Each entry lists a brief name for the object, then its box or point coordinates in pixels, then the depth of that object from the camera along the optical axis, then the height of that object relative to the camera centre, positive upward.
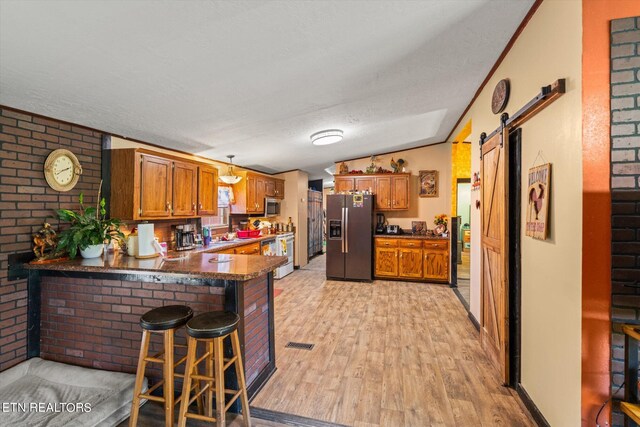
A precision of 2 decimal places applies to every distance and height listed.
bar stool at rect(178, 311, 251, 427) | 1.74 -0.96
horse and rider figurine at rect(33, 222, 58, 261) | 2.49 -0.26
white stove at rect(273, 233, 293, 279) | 5.93 -0.72
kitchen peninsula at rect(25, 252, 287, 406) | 2.14 -0.72
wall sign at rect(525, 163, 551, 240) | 1.76 +0.10
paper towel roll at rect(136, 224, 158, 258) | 2.67 -0.27
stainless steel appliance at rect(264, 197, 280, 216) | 6.13 +0.18
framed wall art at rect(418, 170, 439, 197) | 5.98 +0.68
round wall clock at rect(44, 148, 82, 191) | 2.63 +0.41
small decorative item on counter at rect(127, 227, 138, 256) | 2.74 -0.29
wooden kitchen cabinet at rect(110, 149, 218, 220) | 3.19 +0.34
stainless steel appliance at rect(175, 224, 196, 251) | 3.93 -0.32
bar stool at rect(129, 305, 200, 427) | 1.82 -0.94
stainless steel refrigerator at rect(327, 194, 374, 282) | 5.69 -0.43
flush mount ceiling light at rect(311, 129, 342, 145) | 4.03 +1.12
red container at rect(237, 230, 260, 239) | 5.21 -0.36
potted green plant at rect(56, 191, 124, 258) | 2.48 -0.19
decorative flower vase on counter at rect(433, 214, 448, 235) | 5.66 -0.16
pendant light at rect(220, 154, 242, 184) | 4.66 +0.59
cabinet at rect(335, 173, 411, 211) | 5.94 +0.59
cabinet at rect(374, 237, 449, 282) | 5.43 -0.84
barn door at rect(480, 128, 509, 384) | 2.34 -0.33
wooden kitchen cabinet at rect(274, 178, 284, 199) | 6.64 +0.63
